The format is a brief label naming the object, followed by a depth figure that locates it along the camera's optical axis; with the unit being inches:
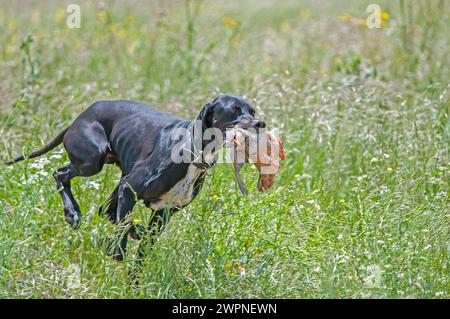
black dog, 425.1
